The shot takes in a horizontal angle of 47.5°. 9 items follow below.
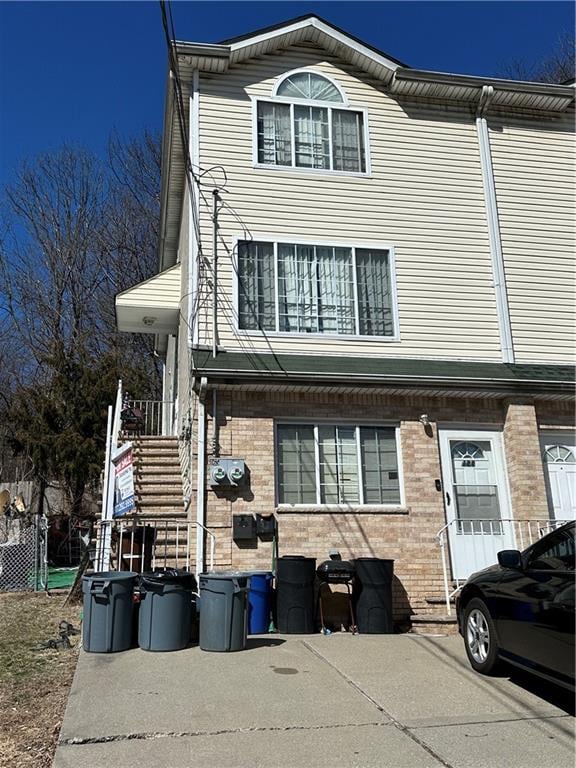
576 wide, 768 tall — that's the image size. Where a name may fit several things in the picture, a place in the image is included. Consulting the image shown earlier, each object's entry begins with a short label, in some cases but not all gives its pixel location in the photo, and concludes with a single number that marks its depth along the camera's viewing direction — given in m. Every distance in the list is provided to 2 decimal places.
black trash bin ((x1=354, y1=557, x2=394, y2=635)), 8.52
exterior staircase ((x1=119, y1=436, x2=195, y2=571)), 9.00
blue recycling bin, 8.28
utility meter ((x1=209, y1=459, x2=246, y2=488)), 9.20
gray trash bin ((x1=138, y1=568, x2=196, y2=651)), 6.95
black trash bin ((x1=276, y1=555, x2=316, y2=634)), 8.34
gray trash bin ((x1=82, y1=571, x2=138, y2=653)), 6.88
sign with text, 9.27
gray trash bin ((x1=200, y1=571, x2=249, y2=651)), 6.96
